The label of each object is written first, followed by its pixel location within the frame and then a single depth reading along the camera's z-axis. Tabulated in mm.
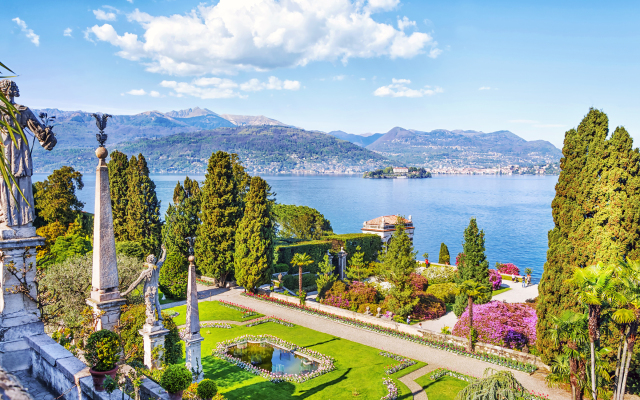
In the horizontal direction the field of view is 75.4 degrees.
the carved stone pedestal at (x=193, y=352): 15562
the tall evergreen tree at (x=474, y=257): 29203
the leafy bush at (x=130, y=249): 31928
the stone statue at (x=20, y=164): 7988
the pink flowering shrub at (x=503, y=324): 21344
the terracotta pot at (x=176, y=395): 9813
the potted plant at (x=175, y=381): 9703
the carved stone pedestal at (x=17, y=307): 7754
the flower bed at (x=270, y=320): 25312
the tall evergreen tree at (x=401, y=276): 26438
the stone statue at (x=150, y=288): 13734
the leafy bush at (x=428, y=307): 27812
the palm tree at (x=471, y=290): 21172
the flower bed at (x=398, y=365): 18581
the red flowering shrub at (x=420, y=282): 33875
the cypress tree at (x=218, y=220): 34062
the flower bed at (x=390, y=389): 15955
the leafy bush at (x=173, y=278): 31125
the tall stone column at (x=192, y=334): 15578
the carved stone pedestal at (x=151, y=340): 13688
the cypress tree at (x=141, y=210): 37688
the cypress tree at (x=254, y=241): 32000
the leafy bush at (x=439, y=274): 36562
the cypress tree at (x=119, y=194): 38188
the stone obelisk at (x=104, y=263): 9242
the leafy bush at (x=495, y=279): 36281
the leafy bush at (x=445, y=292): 32031
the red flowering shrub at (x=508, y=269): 43438
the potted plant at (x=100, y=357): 6422
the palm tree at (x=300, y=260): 30797
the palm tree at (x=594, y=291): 11648
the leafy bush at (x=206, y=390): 11992
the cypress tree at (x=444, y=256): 47084
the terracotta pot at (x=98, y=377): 6395
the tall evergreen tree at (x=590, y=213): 17062
